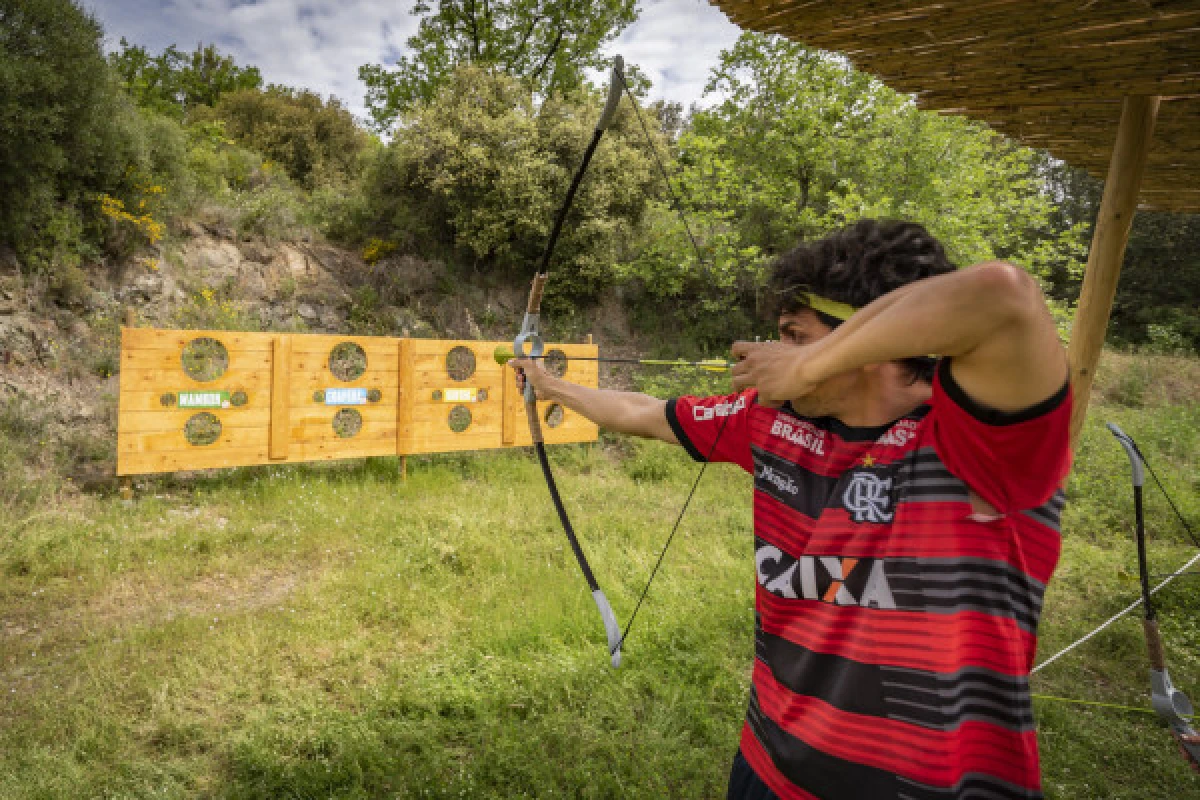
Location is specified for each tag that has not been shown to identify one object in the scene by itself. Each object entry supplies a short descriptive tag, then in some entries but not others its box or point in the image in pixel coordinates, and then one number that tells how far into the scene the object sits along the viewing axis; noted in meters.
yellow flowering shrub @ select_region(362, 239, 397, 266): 10.14
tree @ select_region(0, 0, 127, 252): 5.51
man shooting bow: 0.72
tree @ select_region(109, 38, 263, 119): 15.99
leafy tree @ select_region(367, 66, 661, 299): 10.02
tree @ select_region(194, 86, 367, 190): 12.80
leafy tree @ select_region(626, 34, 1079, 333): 7.11
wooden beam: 1.97
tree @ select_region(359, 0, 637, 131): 12.93
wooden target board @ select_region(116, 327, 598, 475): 4.59
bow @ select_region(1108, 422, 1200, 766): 2.10
